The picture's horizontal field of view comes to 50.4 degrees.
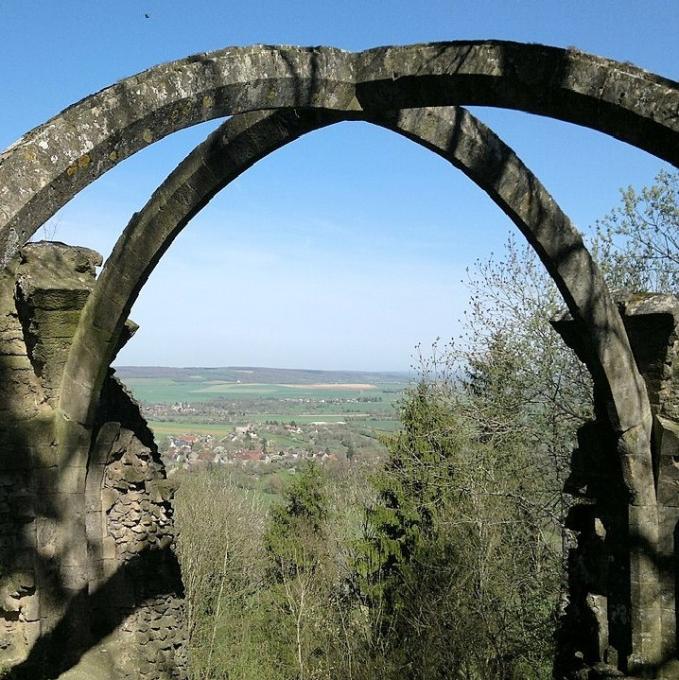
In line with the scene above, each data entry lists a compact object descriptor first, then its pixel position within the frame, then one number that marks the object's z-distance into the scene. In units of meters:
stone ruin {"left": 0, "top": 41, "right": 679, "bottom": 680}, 3.51
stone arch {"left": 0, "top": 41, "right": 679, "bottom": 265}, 2.71
